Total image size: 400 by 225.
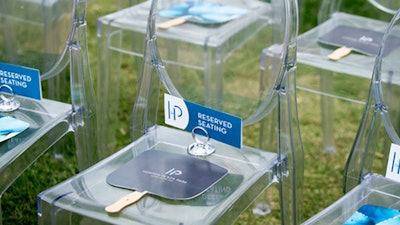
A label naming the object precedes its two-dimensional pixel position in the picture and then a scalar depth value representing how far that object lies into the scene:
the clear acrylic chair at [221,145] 1.87
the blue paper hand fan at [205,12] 2.68
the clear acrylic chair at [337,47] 2.59
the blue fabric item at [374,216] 1.83
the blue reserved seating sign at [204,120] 2.00
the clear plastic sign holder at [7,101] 2.34
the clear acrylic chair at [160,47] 2.54
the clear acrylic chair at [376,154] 1.96
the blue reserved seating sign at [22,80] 2.30
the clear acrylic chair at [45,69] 2.18
